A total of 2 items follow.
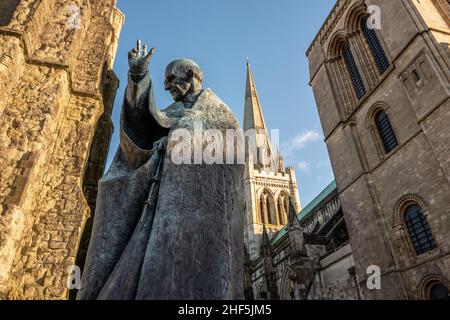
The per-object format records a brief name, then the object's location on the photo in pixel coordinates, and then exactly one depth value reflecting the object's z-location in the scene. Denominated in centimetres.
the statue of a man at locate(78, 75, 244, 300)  117
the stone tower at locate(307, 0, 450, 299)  994
